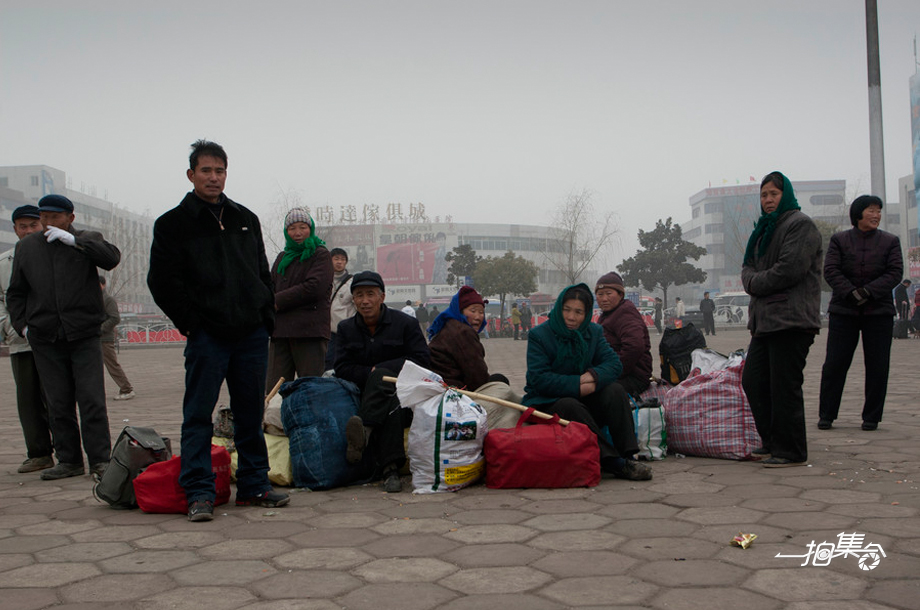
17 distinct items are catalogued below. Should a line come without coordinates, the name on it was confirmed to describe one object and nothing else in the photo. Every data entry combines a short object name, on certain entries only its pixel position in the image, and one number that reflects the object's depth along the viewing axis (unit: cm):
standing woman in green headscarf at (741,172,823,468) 471
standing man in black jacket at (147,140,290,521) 377
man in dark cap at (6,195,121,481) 490
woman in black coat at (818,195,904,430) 604
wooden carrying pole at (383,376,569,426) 449
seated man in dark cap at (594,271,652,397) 532
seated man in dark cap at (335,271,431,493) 457
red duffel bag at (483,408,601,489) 432
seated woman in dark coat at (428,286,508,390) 503
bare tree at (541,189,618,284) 4531
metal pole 1075
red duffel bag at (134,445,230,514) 396
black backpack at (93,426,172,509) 409
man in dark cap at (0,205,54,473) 524
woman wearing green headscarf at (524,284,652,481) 461
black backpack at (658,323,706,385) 597
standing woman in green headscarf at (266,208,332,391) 576
